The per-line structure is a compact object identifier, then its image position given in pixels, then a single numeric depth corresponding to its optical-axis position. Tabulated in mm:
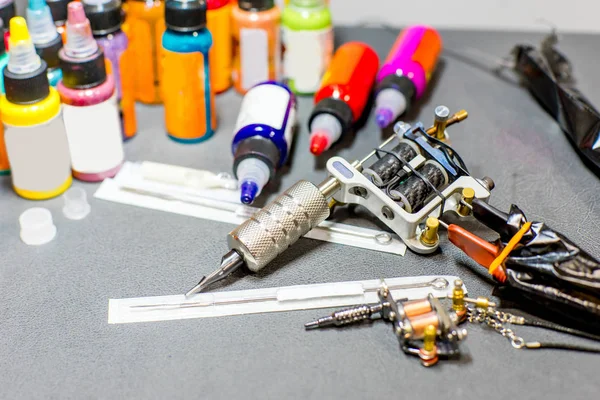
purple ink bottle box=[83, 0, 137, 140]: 814
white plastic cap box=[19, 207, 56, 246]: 729
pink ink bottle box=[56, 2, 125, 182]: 739
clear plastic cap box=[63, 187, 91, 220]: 771
